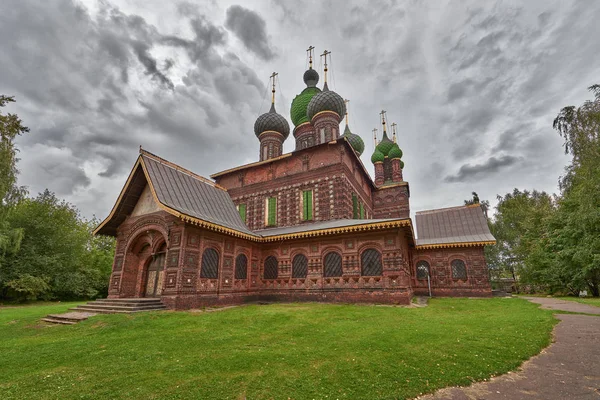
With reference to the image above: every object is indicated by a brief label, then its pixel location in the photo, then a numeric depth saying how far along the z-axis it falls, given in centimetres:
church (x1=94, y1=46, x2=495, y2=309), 1354
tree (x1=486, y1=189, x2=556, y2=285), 2792
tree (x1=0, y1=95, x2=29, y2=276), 1125
